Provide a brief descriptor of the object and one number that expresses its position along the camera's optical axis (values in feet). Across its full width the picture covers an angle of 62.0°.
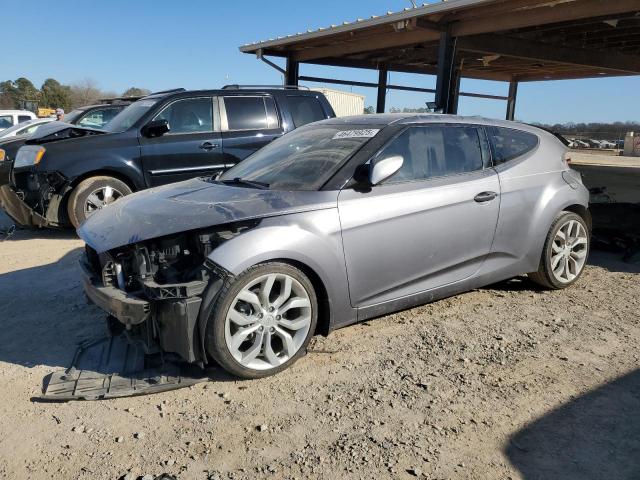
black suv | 21.97
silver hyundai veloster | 10.25
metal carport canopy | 29.37
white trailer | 81.82
